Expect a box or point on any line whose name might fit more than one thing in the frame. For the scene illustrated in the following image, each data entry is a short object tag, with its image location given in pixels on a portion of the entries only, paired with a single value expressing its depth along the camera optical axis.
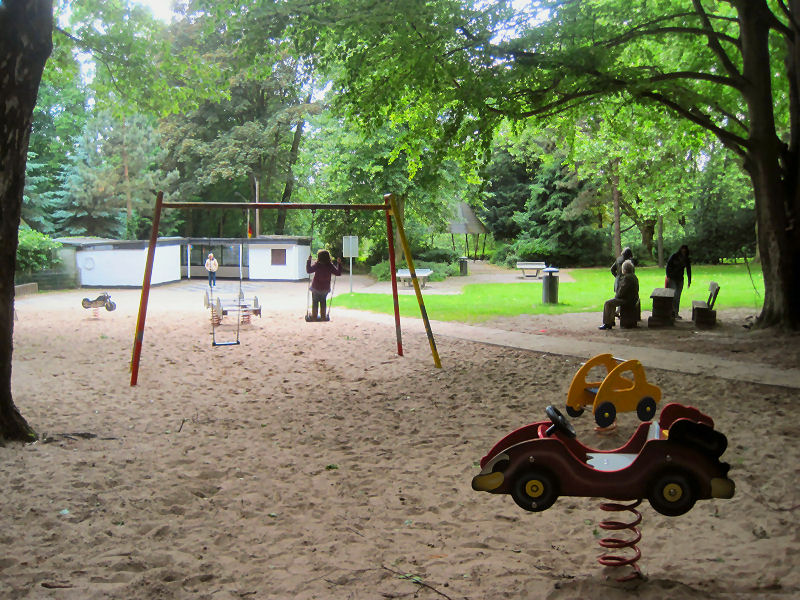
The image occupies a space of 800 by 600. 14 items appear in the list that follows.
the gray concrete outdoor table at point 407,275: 30.62
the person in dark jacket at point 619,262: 15.36
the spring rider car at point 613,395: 6.11
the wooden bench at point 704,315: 14.63
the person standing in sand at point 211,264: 25.17
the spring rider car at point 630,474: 3.69
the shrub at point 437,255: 39.72
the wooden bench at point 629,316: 14.98
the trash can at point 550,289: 21.28
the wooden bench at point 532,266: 35.80
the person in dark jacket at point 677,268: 16.19
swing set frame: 9.82
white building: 31.61
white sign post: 25.36
